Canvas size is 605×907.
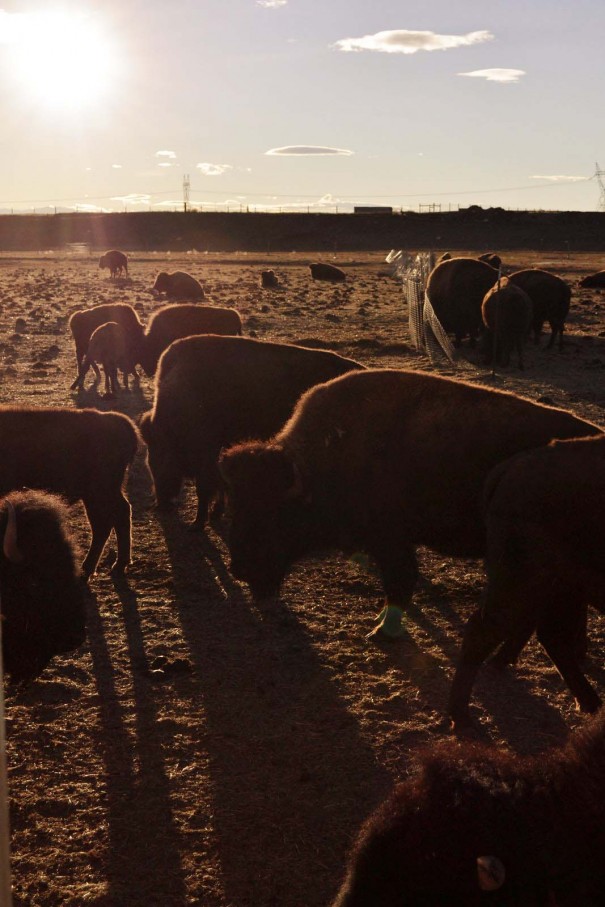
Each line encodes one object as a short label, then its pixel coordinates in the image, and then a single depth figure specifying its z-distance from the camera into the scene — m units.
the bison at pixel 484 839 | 2.16
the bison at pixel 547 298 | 20.09
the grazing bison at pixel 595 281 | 34.06
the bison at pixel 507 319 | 17.69
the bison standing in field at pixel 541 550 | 4.41
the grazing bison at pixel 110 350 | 14.70
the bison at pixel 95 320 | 15.65
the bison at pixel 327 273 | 43.25
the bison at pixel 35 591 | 4.77
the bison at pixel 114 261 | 46.22
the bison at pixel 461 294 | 20.98
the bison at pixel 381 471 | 5.20
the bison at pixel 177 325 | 13.38
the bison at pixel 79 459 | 6.87
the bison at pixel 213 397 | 7.95
